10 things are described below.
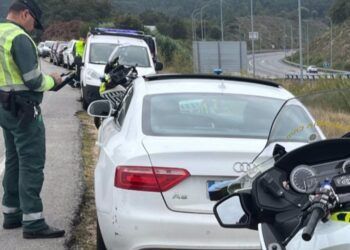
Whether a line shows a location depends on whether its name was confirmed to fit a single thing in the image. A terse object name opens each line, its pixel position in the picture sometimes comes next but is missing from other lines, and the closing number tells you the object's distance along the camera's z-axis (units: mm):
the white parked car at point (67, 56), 33750
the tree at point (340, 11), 111750
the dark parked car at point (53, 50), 46812
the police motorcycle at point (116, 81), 10750
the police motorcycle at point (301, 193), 2154
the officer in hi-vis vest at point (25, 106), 5219
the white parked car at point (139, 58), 15531
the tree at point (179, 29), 101438
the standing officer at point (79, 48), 21581
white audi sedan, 3930
